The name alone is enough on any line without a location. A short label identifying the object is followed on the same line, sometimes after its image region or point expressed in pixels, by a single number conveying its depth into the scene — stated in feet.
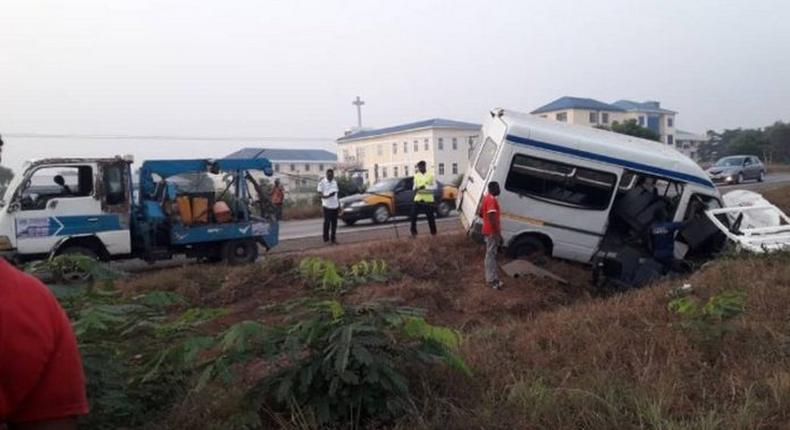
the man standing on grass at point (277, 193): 66.80
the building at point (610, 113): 243.60
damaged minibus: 34.58
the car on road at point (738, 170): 117.08
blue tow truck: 35.65
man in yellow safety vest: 46.37
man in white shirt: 48.98
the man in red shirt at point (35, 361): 4.73
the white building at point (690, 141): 299.38
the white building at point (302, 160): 291.99
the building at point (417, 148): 240.32
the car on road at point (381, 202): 68.54
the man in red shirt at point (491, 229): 31.37
